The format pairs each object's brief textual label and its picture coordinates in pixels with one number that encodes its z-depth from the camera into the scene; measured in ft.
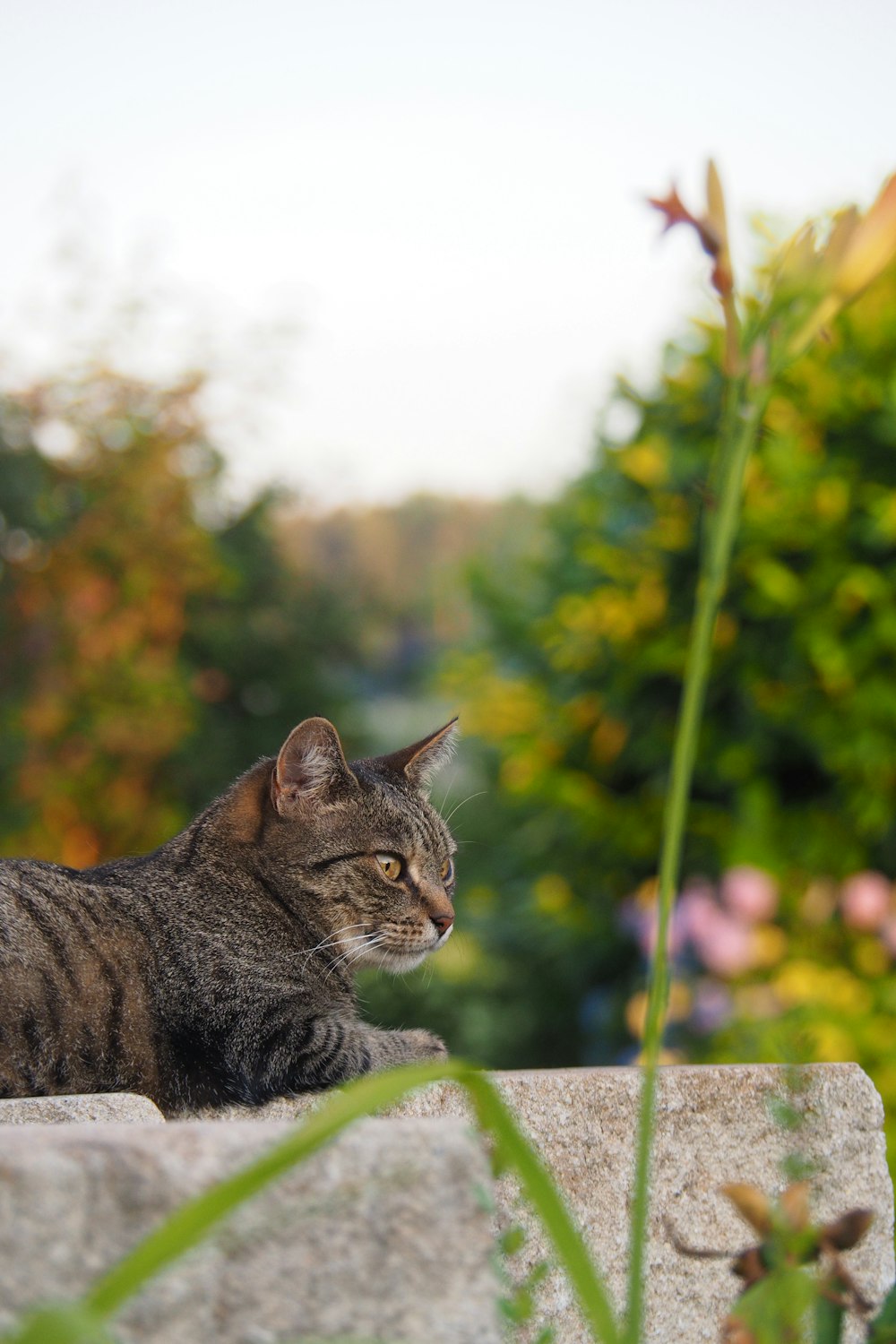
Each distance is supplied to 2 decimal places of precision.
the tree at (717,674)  14.51
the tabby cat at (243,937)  6.65
